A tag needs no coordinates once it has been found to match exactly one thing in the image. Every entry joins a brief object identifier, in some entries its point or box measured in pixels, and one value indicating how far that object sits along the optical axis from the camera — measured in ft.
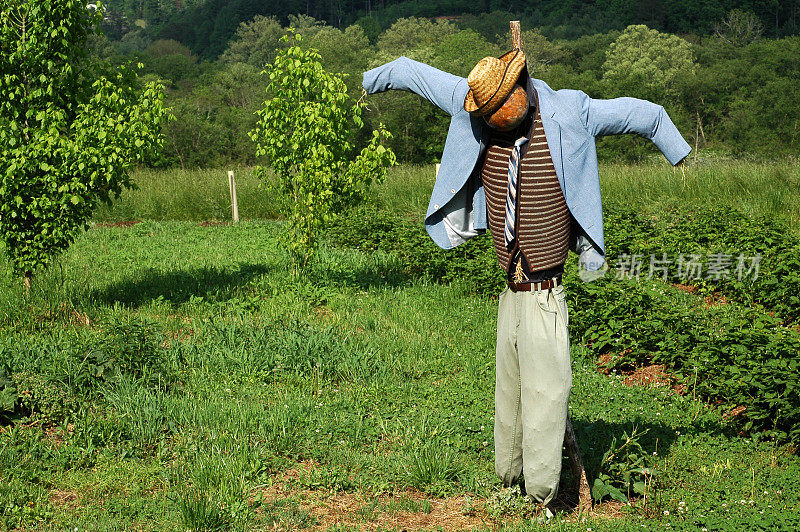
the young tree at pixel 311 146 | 56.85
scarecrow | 24.34
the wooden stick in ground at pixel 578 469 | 27.67
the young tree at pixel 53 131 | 49.19
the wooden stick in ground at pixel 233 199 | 110.11
